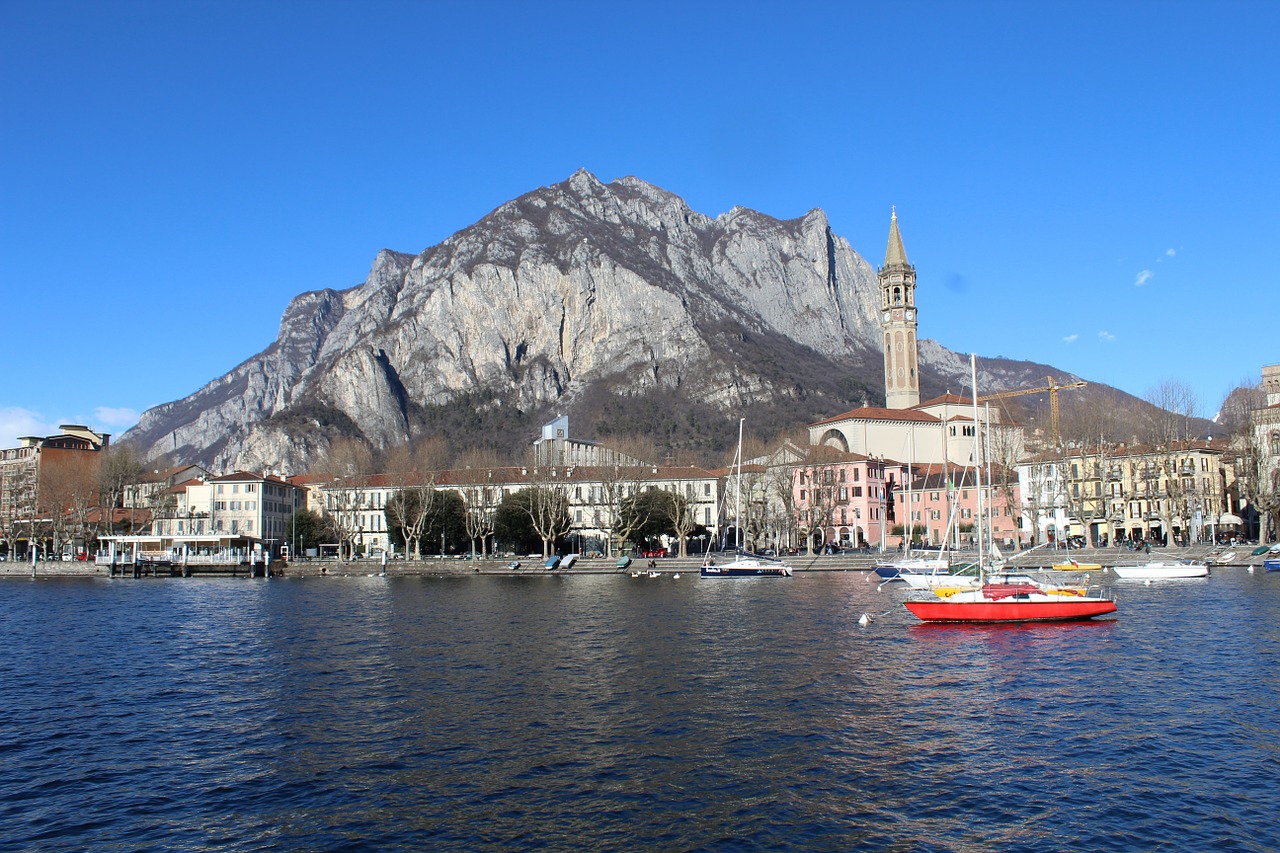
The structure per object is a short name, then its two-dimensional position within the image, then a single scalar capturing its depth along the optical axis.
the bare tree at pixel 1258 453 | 80.69
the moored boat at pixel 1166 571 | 63.78
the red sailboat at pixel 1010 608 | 39.72
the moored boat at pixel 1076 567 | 69.00
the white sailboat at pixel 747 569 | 76.81
